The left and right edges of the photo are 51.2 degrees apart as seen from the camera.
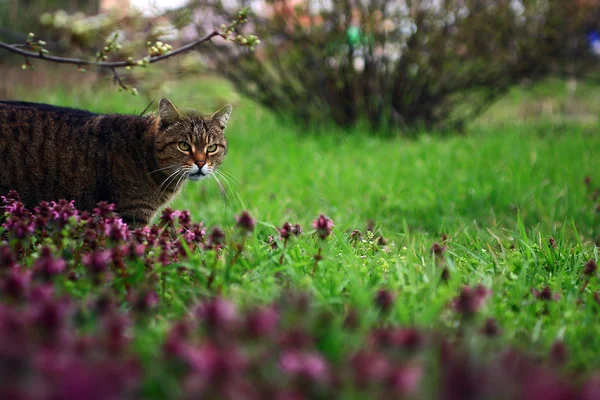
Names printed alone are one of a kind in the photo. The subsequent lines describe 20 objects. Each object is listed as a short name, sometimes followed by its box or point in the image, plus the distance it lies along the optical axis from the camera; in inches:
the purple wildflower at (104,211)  94.0
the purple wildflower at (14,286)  62.1
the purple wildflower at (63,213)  86.7
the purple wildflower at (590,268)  92.7
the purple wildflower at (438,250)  100.1
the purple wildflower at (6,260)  76.7
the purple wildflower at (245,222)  79.9
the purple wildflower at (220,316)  55.3
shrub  253.0
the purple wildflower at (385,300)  71.7
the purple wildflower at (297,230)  104.6
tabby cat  115.9
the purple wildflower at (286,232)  93.1
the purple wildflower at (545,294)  87.1
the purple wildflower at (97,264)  73.8
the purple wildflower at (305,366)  50.4
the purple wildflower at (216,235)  83.7
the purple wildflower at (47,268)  69.3
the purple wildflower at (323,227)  89.8
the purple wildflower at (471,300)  68.2
